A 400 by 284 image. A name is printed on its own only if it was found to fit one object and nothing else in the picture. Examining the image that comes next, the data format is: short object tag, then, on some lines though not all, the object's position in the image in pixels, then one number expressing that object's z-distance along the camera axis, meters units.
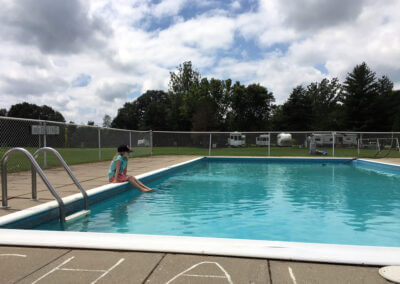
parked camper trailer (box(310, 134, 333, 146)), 31.06
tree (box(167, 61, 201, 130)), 51.00
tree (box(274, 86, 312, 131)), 48.78
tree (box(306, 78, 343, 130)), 53.12
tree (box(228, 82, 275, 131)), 52.31
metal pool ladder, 4.14
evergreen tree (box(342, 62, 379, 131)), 42.38
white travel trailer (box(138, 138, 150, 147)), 19.45
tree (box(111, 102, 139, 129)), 78.12
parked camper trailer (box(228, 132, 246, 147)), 27.54
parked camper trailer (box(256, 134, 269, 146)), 25.16
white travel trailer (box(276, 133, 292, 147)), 26.34
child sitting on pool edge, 6.80
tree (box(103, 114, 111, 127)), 119.32
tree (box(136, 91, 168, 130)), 59.16
